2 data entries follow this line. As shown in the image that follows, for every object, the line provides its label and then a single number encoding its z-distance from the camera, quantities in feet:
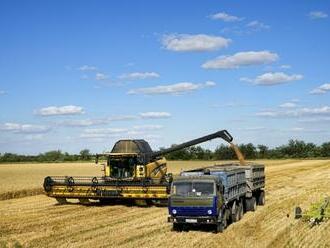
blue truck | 62.08
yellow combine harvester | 89.92
